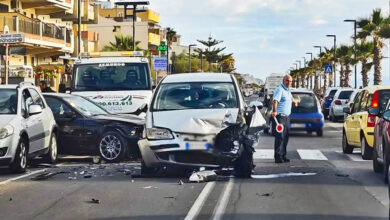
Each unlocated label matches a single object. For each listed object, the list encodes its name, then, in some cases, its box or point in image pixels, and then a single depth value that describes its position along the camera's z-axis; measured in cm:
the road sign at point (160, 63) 5106
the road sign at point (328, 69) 6762
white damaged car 1218
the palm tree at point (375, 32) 5584
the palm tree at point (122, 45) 7551
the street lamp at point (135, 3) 4492
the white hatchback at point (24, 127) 1328
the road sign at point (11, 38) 2008
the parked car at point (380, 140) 1115
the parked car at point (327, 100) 3994
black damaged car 1553
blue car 2473
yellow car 1591
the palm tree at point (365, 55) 6604
